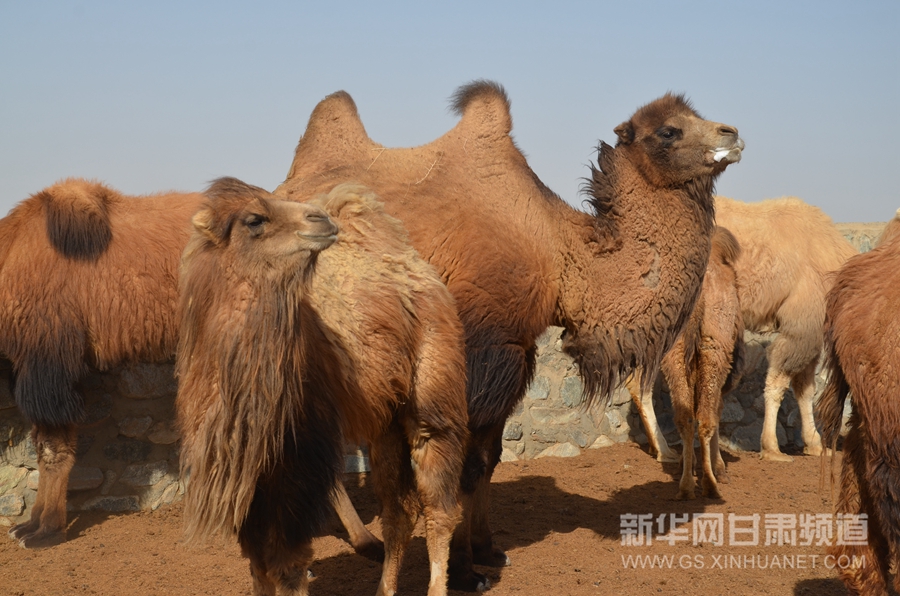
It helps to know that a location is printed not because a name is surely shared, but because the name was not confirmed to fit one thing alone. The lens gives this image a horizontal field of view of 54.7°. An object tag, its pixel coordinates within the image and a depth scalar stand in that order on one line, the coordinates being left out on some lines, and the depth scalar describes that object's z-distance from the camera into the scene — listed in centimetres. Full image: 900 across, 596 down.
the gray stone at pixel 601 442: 904
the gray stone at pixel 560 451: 873
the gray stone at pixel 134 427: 664
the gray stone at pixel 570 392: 883
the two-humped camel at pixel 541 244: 518
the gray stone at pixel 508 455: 850
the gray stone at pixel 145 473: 664
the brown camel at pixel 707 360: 739
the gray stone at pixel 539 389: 873
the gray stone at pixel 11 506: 616
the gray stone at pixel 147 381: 665
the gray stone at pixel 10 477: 619
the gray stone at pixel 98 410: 653
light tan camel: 894
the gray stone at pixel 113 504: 649
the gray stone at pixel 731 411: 965
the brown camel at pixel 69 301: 593
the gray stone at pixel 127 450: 661
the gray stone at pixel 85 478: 643
